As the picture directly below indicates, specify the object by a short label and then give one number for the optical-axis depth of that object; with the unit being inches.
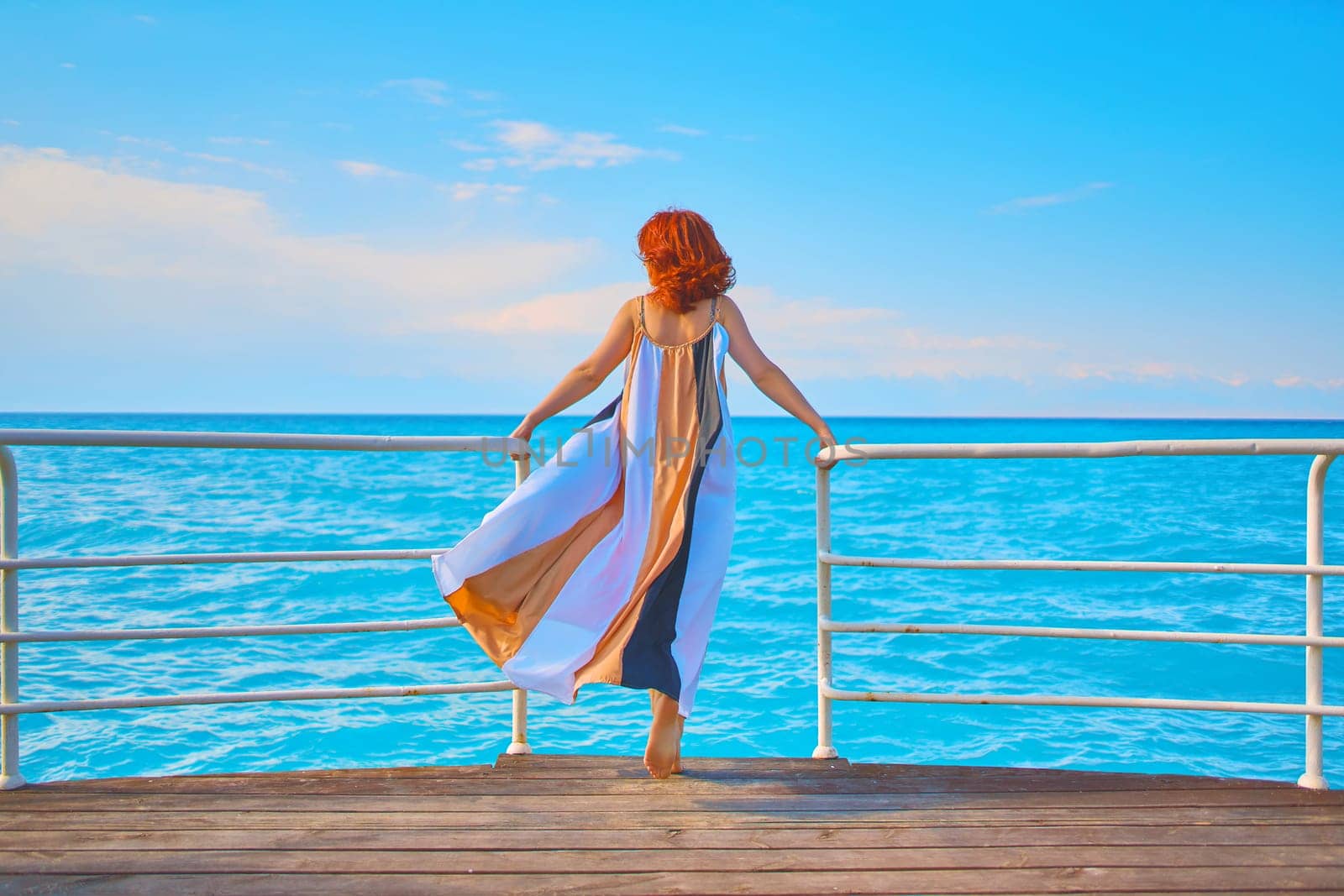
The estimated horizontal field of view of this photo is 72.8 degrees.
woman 99.3
